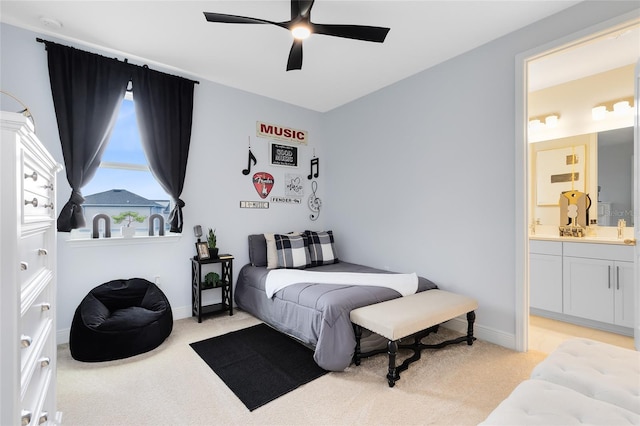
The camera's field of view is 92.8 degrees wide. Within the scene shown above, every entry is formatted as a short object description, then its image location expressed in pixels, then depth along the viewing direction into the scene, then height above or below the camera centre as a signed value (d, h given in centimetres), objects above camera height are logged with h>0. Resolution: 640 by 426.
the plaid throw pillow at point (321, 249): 397 -50
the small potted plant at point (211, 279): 352 -79
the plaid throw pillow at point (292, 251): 371 -50
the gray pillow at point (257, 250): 376 -49
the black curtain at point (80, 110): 272 +95
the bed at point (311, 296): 232 -77
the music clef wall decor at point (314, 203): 465 +12
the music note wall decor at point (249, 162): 394 +64
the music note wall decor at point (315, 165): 465 +70
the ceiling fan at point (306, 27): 201 +128
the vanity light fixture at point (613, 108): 318 +109
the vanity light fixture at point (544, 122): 372 +111
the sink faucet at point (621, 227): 318 -18
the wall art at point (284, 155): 422 +79
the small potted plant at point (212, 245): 346 -39
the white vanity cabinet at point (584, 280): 288 -72
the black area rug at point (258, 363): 208 -121
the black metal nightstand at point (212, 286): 334 -86
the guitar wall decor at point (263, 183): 405 +38
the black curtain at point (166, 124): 319 +94
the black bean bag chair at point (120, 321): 242 -93
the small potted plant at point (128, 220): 311 -9
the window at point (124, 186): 308 +27
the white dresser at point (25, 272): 78 -20
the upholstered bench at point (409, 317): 213 -80
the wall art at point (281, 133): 409 +110
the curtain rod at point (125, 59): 264 +150
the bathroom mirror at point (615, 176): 318 +36
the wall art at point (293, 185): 436 +37
